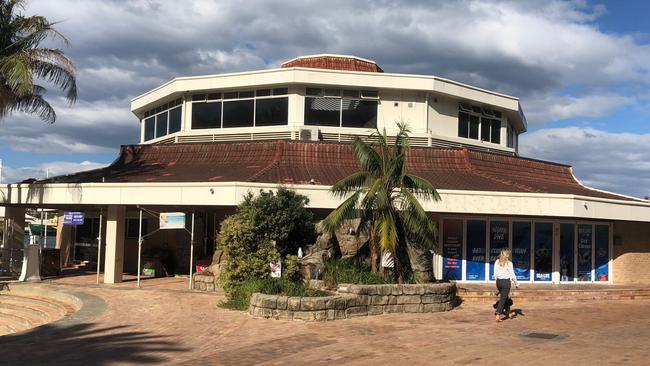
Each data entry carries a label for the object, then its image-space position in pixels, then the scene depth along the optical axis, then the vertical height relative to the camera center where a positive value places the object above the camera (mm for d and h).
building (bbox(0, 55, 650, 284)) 19078 +1797
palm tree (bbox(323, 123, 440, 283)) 15000 +433
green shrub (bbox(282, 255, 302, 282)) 15980 -1360
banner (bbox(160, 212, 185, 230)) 18248 -175
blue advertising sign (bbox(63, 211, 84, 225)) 23484 -223
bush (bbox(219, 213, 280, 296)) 15492 -967
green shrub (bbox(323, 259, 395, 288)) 15320 -1408
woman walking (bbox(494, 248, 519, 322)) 13628 -1229
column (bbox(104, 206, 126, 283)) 19625 -896
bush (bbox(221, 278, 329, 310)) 14125 -1726
